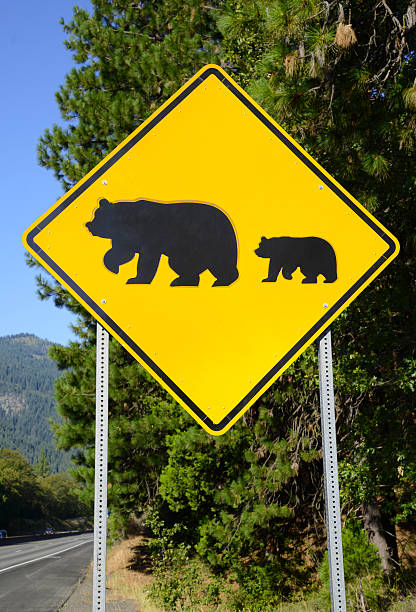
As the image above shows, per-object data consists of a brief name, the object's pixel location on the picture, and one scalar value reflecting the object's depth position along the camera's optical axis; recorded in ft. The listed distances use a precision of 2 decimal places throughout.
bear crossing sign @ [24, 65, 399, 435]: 7.08
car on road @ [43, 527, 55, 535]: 257.92
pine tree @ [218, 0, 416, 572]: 15.83
